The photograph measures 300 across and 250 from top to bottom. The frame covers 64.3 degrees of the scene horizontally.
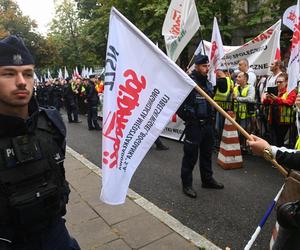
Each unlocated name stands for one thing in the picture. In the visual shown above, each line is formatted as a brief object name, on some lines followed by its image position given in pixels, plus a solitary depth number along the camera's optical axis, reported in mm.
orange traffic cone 4288
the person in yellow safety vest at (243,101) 4938
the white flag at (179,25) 4518
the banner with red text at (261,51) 5203
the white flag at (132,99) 1797
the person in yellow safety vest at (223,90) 4905
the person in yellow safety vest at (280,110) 4329
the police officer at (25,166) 1242
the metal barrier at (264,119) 4382
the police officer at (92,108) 7943
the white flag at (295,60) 3680
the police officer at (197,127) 3346
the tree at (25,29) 21083
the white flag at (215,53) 5082
